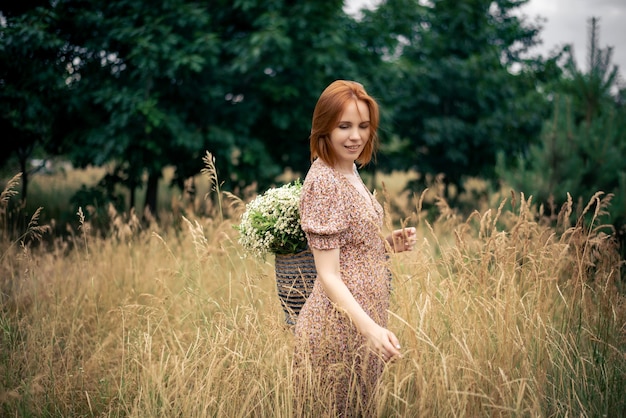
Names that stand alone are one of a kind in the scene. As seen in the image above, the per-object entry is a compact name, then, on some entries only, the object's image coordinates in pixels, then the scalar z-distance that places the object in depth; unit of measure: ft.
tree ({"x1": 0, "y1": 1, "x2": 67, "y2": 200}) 18.39
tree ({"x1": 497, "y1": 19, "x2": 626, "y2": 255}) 17.75
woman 6.12
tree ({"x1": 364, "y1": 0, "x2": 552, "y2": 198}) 29.99
